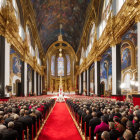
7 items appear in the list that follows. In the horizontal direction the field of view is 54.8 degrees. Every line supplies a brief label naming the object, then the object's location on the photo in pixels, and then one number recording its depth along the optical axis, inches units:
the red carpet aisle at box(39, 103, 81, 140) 228.5
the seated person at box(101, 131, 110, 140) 116.6
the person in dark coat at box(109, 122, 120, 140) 132.2
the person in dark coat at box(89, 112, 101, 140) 185.0
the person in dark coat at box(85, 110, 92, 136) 212.0
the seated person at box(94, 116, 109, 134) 162.4
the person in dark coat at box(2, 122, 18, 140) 132.8
